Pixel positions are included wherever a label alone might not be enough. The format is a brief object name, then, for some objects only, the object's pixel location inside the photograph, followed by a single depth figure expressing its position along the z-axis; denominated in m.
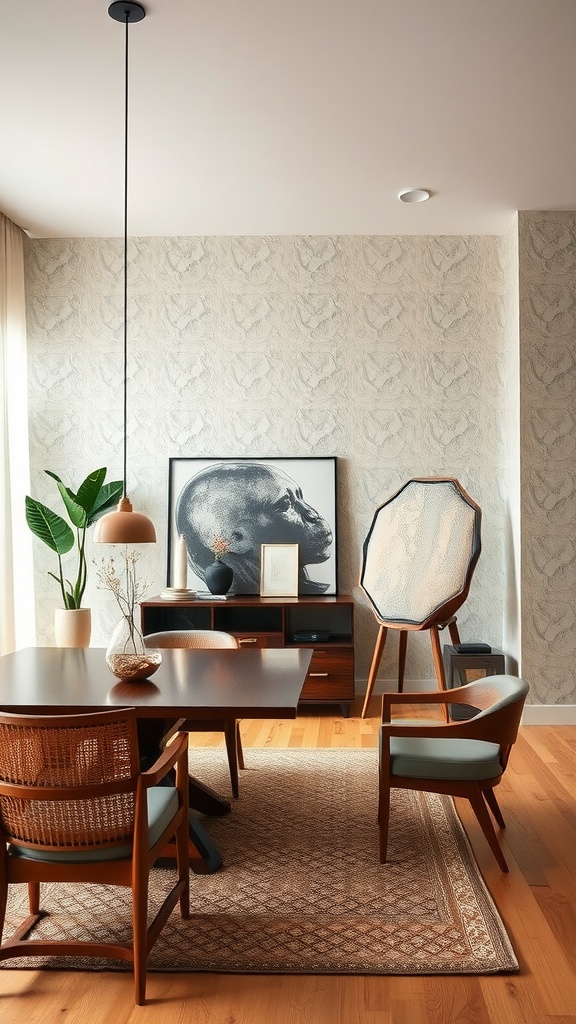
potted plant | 5.43
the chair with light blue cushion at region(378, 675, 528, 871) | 2.93
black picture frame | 5.71
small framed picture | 5.59
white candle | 5.52
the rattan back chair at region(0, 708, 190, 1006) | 2.12
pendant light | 3.00
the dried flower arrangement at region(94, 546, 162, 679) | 2.93
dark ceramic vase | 5.45
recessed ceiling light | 4.89
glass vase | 2.93
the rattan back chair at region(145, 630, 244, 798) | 4.03
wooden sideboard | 5.27
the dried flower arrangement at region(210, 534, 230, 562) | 5.64
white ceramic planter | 5.39
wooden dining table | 2.55
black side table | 5.10
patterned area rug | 2.41
